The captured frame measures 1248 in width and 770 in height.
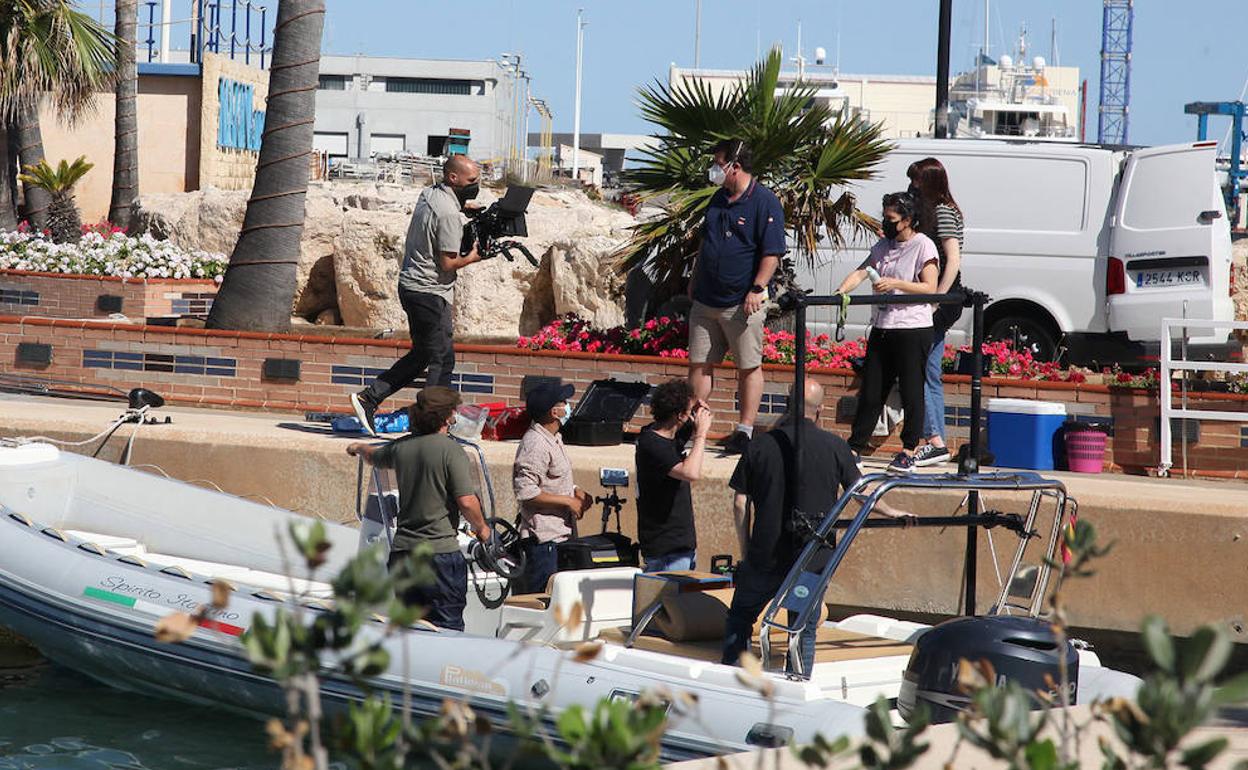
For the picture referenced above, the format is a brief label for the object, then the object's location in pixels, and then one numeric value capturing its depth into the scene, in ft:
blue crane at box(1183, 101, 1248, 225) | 194.80
